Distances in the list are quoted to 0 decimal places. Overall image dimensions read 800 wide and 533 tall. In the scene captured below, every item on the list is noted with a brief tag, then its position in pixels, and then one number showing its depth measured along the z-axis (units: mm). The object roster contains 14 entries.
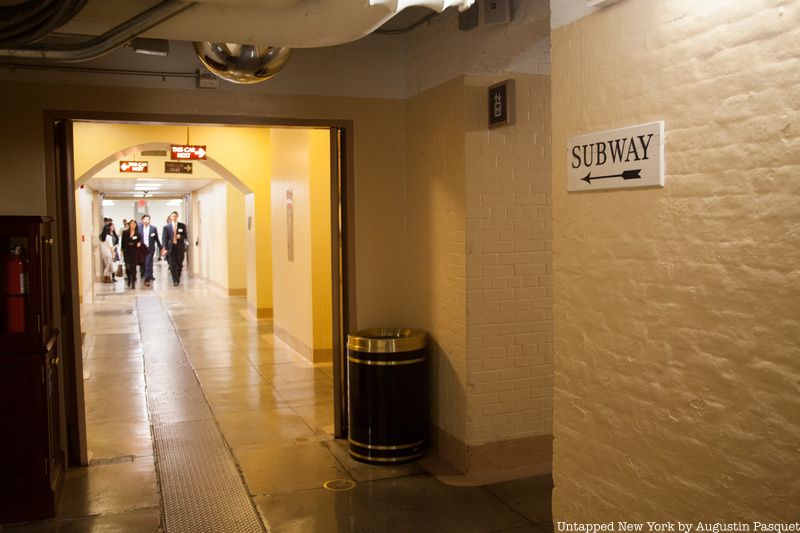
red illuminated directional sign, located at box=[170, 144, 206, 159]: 10617
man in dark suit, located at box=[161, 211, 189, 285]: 19453
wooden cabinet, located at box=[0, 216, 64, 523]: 4258
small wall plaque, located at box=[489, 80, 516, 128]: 4621
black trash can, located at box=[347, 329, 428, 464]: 5117
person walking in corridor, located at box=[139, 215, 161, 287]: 19853
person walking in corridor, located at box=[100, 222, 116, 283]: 20500
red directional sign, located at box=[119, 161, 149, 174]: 15359
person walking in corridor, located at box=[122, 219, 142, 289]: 18656
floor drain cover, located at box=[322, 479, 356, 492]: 4730
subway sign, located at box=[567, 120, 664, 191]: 2590
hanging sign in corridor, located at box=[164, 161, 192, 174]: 15445
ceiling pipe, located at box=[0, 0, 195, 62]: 3004
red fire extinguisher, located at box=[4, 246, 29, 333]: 4324
